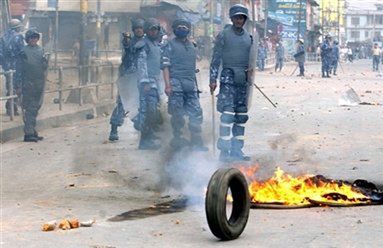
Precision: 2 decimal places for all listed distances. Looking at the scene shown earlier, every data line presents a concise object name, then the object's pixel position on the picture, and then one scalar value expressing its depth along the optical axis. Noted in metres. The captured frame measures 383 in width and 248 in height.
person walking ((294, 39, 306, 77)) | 41.12
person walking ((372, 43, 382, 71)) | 50.65
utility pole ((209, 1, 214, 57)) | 21.28
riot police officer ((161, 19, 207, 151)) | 11.69
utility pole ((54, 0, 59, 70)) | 26.83
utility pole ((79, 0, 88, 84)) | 20.55
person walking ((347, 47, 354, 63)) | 76.36
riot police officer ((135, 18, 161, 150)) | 12.49
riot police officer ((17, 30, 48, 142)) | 13.90
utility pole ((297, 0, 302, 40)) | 65.25
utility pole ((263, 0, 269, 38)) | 56.29
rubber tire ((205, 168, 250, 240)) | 6.32
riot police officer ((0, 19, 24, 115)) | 16.69
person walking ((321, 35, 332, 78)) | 40.81
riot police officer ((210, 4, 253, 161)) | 10.93
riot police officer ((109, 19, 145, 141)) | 12.96
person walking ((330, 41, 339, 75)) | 41.92
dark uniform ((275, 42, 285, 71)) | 49.53
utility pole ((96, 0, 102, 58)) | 24.21
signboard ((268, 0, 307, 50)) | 71.38
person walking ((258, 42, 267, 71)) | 43.97
